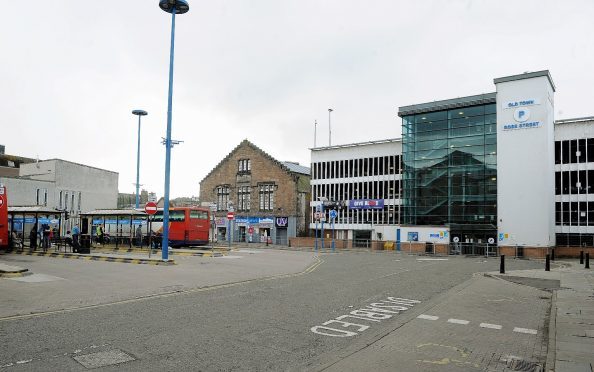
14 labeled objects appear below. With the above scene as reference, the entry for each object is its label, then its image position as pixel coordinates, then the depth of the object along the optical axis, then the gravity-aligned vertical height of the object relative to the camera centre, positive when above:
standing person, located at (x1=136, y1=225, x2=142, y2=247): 35.17 -1.91
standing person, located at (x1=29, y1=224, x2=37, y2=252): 28.23 -1.94
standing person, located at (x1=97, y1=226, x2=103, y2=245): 35.34 -1.91
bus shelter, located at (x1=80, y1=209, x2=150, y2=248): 31.19 -1.28
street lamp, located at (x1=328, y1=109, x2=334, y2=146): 62.41 +11.72
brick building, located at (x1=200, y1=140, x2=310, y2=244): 56.22 +2.57
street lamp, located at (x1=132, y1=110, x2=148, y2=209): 39.69 +4.01
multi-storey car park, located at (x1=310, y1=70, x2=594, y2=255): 39.94 +4.28
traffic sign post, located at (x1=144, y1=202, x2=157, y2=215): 22.36 +0.19
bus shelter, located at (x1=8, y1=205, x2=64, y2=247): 27.12 -0.10
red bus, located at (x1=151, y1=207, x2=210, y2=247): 36.06 -1.13
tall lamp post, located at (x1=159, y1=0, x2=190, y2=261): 21.67 +5.82
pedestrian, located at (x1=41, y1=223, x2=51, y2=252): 26.51 -1.70
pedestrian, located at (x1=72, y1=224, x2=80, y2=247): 25.97 -1.39
